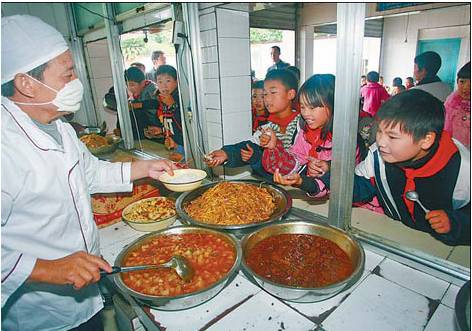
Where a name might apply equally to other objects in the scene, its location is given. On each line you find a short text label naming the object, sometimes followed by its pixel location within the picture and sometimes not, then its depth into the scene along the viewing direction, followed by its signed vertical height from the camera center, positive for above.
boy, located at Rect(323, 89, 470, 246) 1.67 -0.56
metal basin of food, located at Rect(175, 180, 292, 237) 1.87 -0.93
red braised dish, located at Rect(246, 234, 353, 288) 1.49 -1.01
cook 1.32 -0.52
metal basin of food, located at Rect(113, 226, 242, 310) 1.37 -1.01
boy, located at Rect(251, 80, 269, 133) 3.74 -0.38
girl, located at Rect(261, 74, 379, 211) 2.15 -0.62
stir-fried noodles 2.02 -0.92
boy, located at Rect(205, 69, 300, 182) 2.76 -0.47
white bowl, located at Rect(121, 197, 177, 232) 2.13 -1.03
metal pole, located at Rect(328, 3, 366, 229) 1.60 -0.20
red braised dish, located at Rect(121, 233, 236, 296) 1.53 -1.05
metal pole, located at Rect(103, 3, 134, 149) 3.73 +0.11
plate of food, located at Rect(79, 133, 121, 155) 3.88 -0.81
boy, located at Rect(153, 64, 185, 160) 3.85 -0.34
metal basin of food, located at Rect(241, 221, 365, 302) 1.34 -0.97
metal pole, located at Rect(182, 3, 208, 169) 2.81 +0.04
